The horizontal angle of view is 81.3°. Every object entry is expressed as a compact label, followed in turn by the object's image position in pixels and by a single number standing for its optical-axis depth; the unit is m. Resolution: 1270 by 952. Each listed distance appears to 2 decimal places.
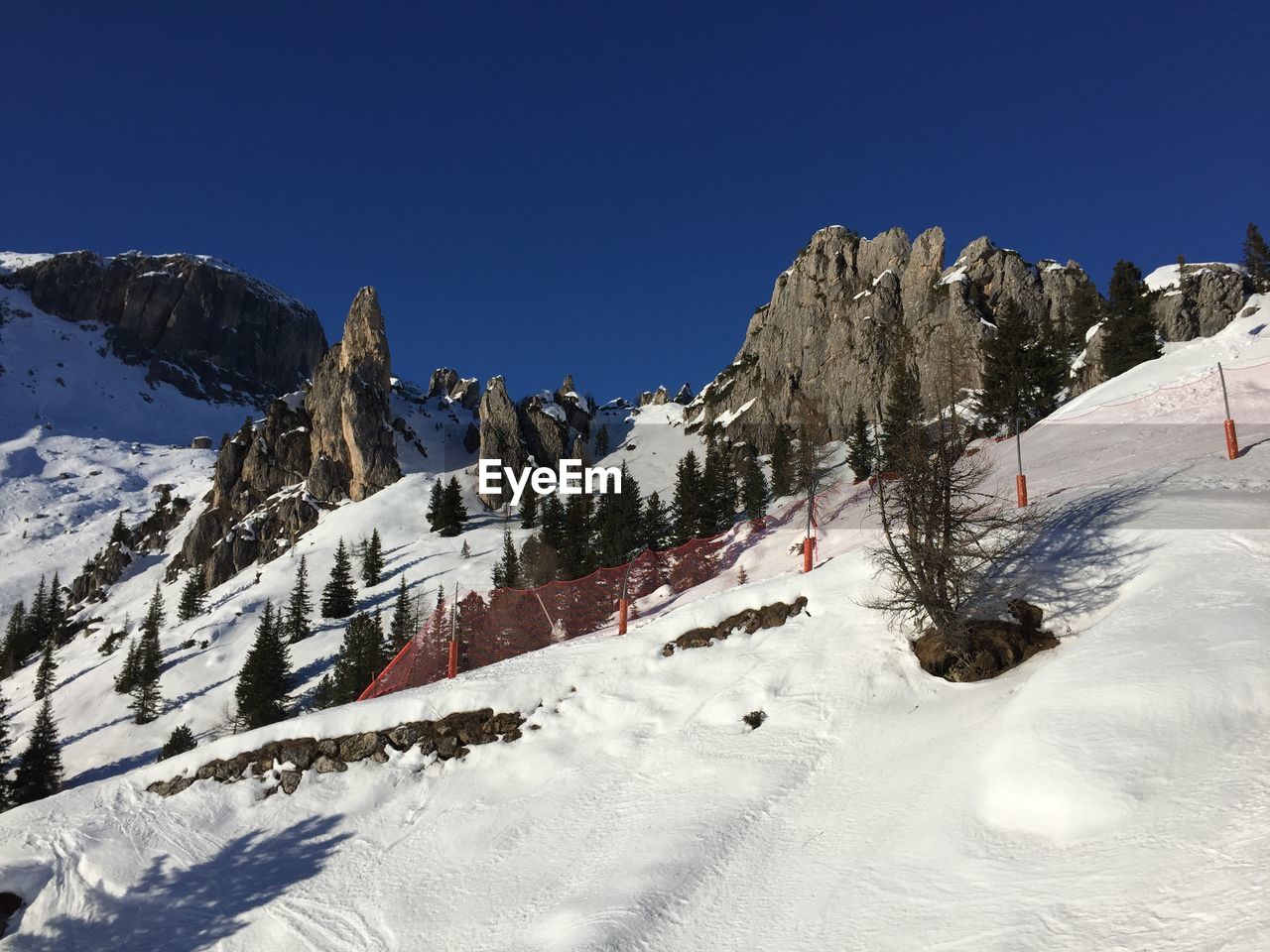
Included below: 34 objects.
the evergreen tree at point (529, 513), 80.19
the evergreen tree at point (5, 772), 38.66
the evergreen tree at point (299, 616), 58.03
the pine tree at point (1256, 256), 82.25
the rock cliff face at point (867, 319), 96.38
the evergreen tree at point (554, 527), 59.25
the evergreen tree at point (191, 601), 74.62
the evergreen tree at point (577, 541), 54.47
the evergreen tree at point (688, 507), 56.06
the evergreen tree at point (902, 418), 14.16
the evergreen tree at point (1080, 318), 72.94
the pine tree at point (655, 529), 56.29
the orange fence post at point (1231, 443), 18.89
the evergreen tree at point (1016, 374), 46.59
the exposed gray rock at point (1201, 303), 71.38
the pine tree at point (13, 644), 81.44
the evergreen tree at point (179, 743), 43.78
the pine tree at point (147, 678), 52.12
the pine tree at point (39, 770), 39.91
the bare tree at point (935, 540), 12.39
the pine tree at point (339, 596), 61.22
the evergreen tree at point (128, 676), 58.03
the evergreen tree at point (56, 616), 90.19
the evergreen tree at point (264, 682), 44.34
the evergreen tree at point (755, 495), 62.44
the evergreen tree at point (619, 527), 53.88
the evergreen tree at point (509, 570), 52.92
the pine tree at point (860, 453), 66.80
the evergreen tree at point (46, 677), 65.84
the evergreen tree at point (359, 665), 42.50
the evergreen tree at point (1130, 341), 47.28
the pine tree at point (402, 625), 46.31
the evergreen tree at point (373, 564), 66.31
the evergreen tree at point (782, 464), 68.93
